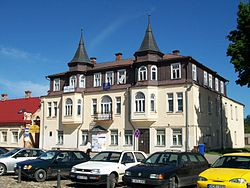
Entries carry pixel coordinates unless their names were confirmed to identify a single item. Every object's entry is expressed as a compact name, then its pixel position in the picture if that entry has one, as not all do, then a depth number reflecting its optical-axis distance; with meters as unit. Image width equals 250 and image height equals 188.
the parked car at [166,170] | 11.53
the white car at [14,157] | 17.15
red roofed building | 43.97
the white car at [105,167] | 12.84
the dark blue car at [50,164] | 14.88
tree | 27.89
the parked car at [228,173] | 9.56
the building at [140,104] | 33.31
